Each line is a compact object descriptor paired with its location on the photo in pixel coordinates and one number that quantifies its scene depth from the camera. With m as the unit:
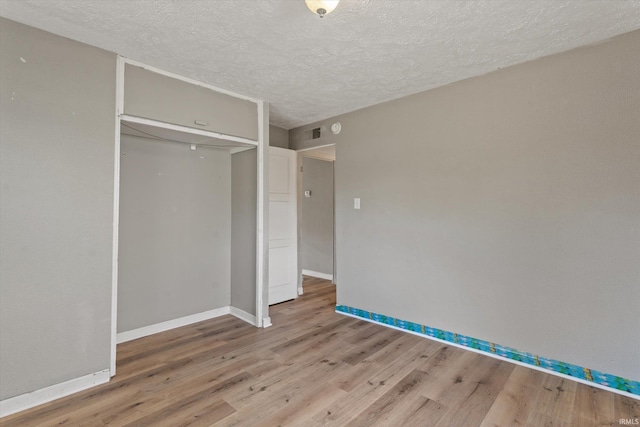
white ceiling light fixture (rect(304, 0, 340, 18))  1.62
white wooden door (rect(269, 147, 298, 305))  4.07
